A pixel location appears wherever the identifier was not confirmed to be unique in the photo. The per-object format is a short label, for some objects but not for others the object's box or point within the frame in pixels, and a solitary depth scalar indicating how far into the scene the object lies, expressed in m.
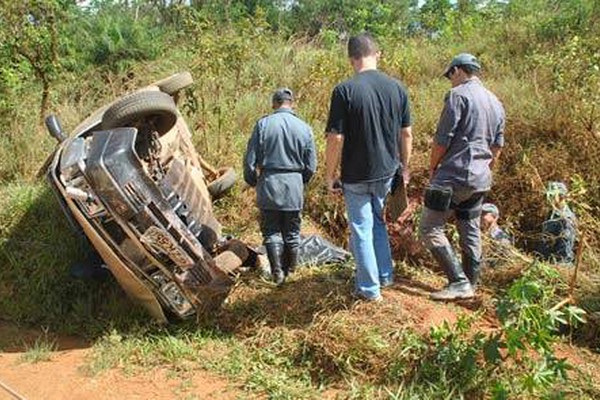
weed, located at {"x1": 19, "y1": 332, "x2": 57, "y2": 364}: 4.33
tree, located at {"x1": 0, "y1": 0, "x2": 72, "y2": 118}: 7.18
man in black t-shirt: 4.03
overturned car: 4.07
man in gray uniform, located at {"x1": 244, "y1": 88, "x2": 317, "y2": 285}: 4.91
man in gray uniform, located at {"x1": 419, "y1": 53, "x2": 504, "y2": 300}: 4.24
